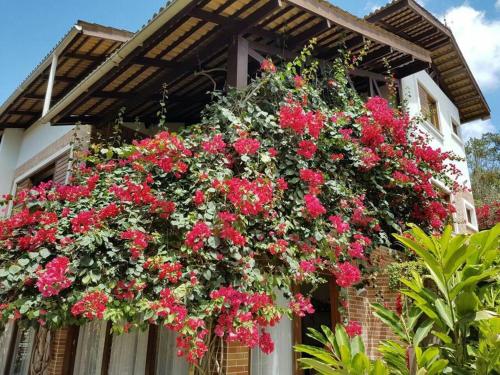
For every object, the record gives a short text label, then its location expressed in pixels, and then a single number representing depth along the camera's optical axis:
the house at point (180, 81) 5.45
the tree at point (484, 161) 25.05
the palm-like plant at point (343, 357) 2.36
